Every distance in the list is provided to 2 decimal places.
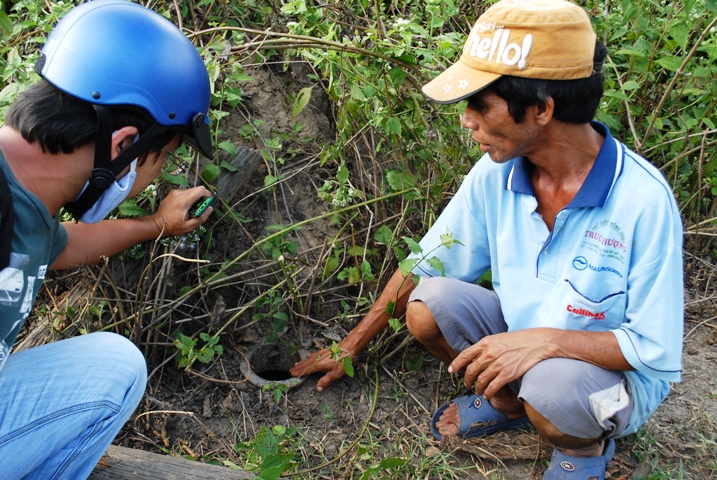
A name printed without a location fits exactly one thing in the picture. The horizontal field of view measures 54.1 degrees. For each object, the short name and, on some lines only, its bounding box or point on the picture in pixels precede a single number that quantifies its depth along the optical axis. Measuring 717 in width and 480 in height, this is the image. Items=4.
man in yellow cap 2.17
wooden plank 2.21
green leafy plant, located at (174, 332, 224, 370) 2.73
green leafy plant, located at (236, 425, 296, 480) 2.15
